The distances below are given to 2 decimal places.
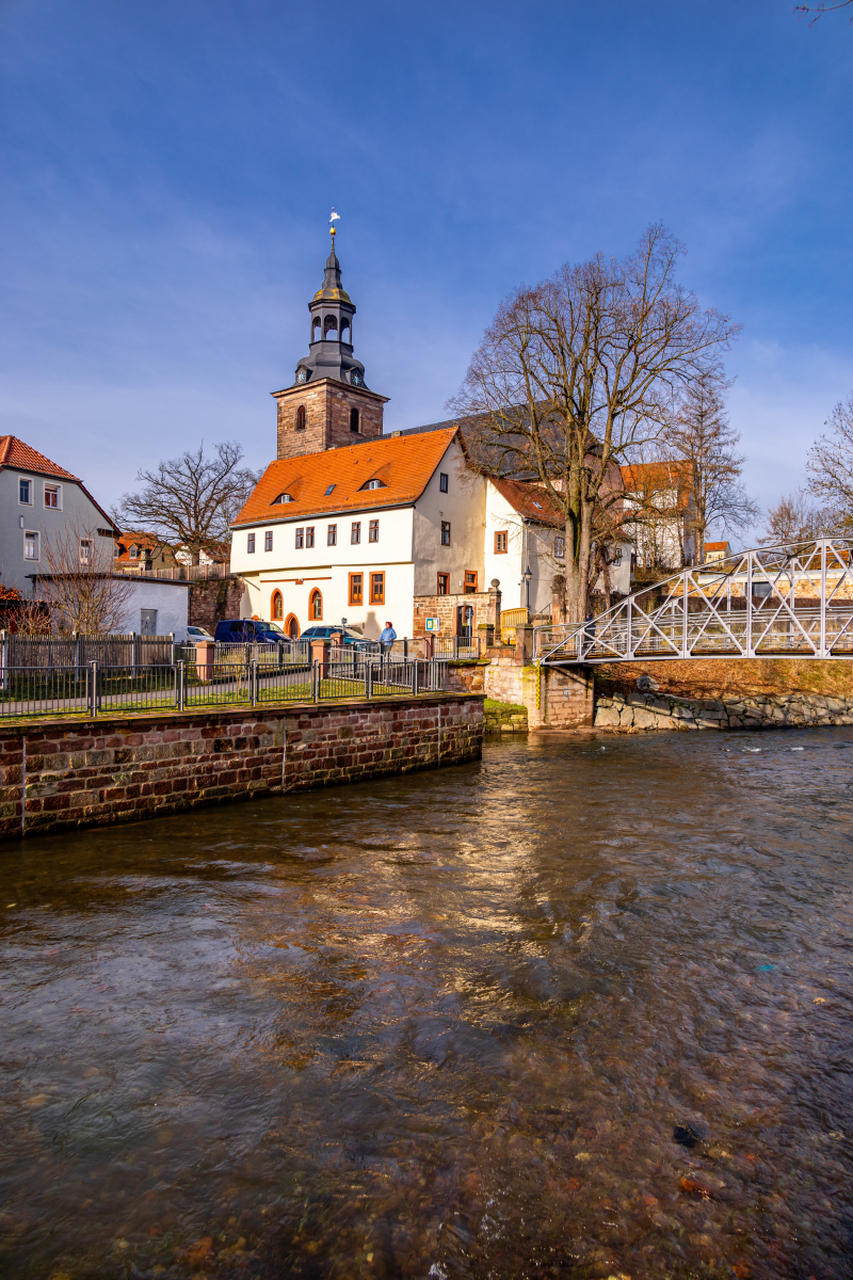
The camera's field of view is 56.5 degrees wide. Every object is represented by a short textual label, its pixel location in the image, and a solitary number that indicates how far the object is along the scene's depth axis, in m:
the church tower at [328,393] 52.38
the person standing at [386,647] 19.89
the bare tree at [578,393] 29.31
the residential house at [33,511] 36.53
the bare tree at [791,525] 51.53
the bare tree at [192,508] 52.72
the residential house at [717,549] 72.94
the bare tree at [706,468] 39.97
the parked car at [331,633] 30.39
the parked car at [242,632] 30.81
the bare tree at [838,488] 30.98
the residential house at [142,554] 46.22
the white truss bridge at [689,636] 21.47
